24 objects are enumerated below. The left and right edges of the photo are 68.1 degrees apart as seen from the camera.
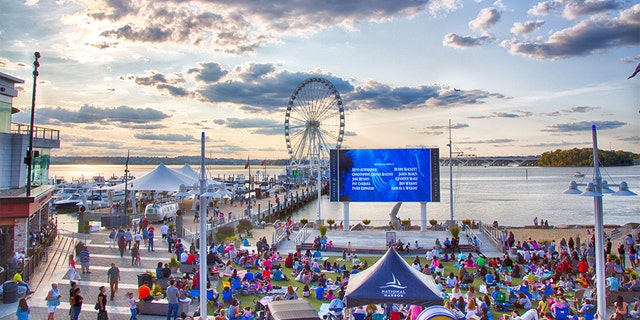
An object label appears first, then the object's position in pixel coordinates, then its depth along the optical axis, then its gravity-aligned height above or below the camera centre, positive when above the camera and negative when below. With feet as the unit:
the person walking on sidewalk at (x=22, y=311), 38.09 -10.32
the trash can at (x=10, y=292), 46.96 -10.94
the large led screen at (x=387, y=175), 101.24 +1.81
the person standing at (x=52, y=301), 40.31 -10.12
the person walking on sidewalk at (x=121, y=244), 68.49 -8.85
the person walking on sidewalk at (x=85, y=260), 58.08 -9.53
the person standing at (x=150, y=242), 73.31 -9.14
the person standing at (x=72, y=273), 52.85 -10.17
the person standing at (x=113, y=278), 49.78 -10.01
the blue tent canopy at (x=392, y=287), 35.96 -8.09
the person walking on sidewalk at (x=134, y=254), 63.57 -9.61
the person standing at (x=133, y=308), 41.06 -10.85
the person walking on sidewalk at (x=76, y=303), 41.14 -10.49
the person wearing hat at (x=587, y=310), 41.60 -11.56
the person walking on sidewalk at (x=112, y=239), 74.24 -9.00
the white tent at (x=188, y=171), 122.99 +3.17
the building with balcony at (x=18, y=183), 61.05 -0.06
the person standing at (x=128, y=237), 70.85 -8.16
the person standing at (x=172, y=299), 42.34 -10.44
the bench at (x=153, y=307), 45.01 -11.84
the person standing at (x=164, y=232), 81.61 -8.46
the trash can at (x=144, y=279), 50.12 -10.17
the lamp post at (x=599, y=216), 35.24 -2.42
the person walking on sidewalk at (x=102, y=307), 39.47 -10.48
